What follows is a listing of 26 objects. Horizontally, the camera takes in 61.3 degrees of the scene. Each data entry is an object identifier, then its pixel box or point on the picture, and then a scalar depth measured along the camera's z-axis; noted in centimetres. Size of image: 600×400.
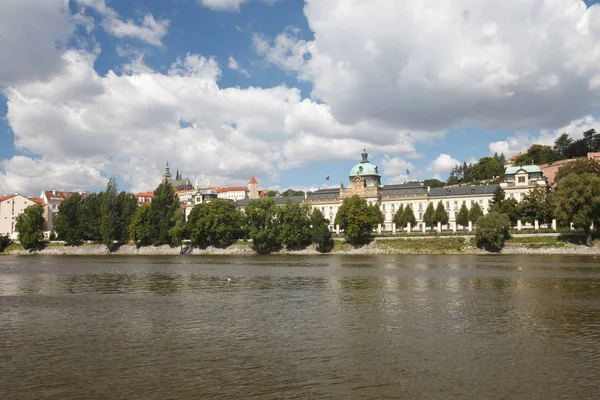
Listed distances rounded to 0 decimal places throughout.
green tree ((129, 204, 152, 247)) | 12488
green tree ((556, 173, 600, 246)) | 8469
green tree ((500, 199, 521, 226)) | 10588
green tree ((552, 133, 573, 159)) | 16862
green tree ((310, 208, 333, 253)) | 11031
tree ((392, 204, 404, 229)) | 13512
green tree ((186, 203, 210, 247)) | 11869
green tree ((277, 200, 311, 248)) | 11238
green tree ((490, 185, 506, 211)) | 11211
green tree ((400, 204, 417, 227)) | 13262
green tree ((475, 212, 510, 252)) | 9275
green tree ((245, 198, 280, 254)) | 11304
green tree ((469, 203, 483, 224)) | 12106
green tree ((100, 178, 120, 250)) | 12694
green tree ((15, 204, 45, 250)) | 13012
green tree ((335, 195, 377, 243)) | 10938
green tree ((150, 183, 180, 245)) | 12435
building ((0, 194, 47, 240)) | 16712
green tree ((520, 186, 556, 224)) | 10250
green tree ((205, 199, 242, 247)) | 11856
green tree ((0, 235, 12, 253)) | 13675
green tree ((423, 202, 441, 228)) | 13200
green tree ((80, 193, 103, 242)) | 13200
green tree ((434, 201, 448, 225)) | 13050
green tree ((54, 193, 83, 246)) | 13425
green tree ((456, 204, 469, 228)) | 12738
